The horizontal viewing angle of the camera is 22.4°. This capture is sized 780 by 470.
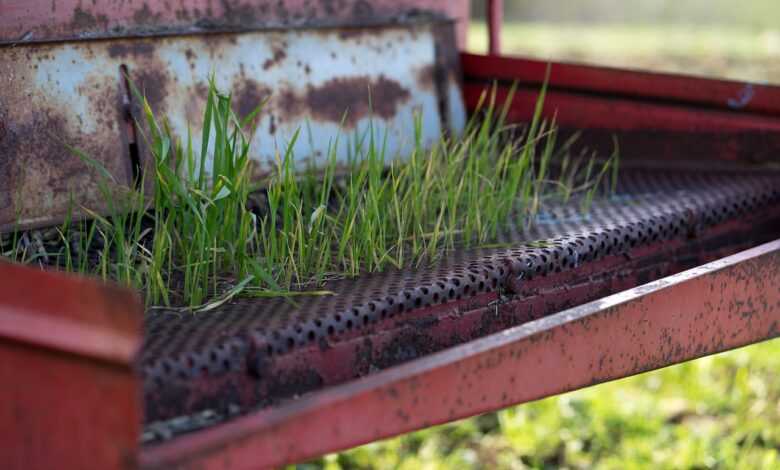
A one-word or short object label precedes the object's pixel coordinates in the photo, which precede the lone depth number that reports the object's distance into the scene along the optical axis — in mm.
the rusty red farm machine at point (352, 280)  1333
